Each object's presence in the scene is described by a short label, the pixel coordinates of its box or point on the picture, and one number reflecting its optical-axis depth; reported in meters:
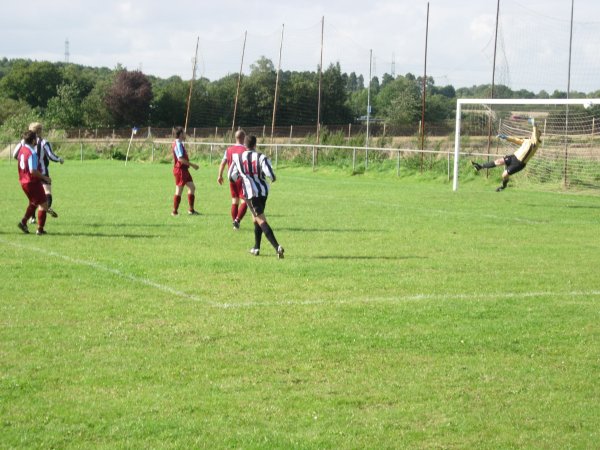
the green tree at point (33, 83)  96.56
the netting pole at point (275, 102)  50.78
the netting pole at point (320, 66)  48.84
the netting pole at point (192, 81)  56.84
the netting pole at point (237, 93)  54.56
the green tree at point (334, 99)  60.66
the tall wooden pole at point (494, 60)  35.75
